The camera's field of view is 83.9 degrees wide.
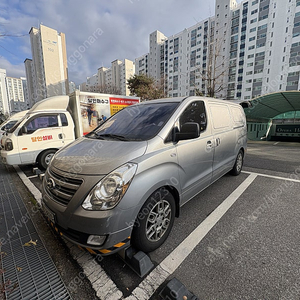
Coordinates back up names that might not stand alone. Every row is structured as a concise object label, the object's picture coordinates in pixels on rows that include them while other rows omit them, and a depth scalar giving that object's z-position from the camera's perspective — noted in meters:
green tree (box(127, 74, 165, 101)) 21.97
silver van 1.55
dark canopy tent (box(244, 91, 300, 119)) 14.20
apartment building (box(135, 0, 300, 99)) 36.75
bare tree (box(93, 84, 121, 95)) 34.32
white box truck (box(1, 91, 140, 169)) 4.92
